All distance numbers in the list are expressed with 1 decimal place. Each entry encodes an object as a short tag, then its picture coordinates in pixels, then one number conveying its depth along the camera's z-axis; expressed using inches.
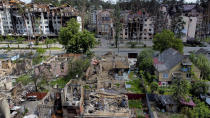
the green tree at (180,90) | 940.6
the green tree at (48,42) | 2255.2
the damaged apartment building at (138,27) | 2679.6
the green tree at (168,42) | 1700.3
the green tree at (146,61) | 1389.0
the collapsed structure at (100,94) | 827.4
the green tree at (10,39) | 2501.8
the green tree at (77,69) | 1328.7
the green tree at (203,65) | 1282.0
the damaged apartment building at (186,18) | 2541.8
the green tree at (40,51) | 1862.5
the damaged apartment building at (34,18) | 2696.9
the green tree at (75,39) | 1813.5
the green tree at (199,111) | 839.1
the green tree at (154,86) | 1120.6
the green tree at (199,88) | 1052.5
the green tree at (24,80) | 1168.8
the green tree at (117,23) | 2320.3
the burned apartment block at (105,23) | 2854.3
